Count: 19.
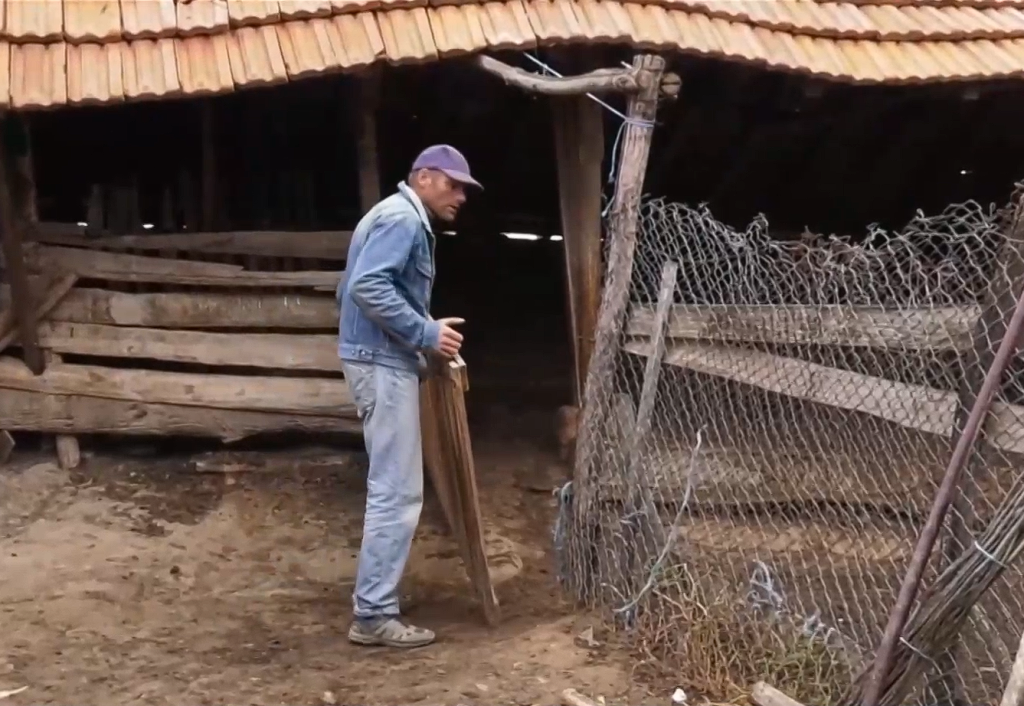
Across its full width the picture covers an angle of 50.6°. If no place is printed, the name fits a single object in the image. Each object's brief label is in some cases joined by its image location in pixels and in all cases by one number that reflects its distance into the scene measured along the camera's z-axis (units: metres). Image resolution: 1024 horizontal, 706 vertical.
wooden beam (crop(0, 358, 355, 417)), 5.72
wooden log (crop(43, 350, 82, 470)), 5.71
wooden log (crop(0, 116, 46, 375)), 5.27
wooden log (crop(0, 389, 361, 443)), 5.67
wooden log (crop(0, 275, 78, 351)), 5.60
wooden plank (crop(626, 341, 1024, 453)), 2.64
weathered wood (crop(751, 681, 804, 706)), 3.22
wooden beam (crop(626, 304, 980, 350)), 3.06
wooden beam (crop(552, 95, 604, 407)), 4.87
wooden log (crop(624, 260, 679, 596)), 3.95
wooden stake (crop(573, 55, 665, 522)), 4.08
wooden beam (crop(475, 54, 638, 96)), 4.08
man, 3.86
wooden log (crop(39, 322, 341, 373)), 5.73
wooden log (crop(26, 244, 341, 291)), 5.73
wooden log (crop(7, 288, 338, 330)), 5.74
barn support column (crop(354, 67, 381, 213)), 5.69
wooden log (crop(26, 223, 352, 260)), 5.79
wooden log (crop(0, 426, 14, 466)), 5.65
